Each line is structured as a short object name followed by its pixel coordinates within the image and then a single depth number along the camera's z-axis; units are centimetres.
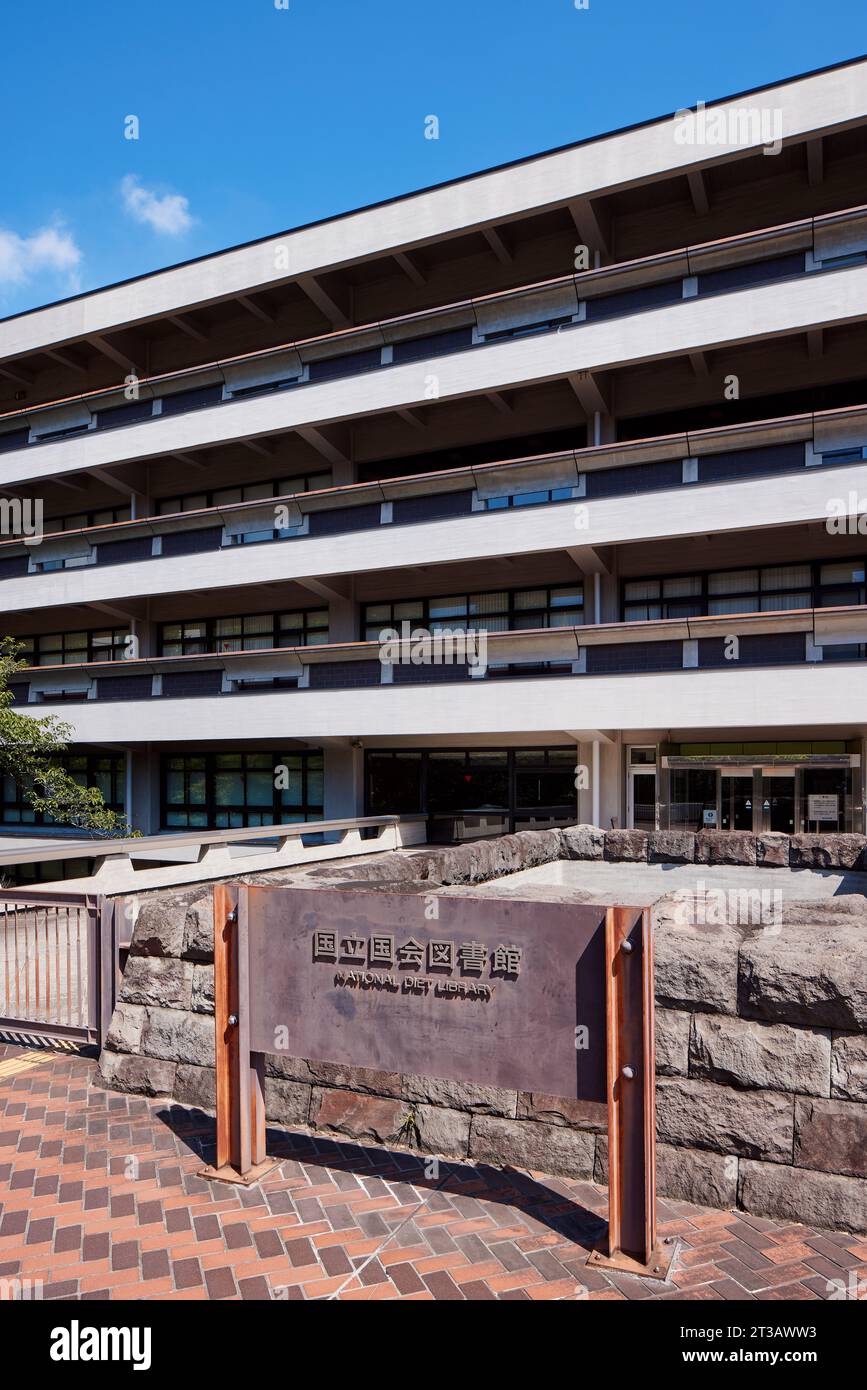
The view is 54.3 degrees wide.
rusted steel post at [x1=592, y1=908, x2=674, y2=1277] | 396
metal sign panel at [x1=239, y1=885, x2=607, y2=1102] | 418
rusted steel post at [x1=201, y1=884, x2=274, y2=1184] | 494
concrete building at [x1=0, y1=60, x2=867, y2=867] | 1762
